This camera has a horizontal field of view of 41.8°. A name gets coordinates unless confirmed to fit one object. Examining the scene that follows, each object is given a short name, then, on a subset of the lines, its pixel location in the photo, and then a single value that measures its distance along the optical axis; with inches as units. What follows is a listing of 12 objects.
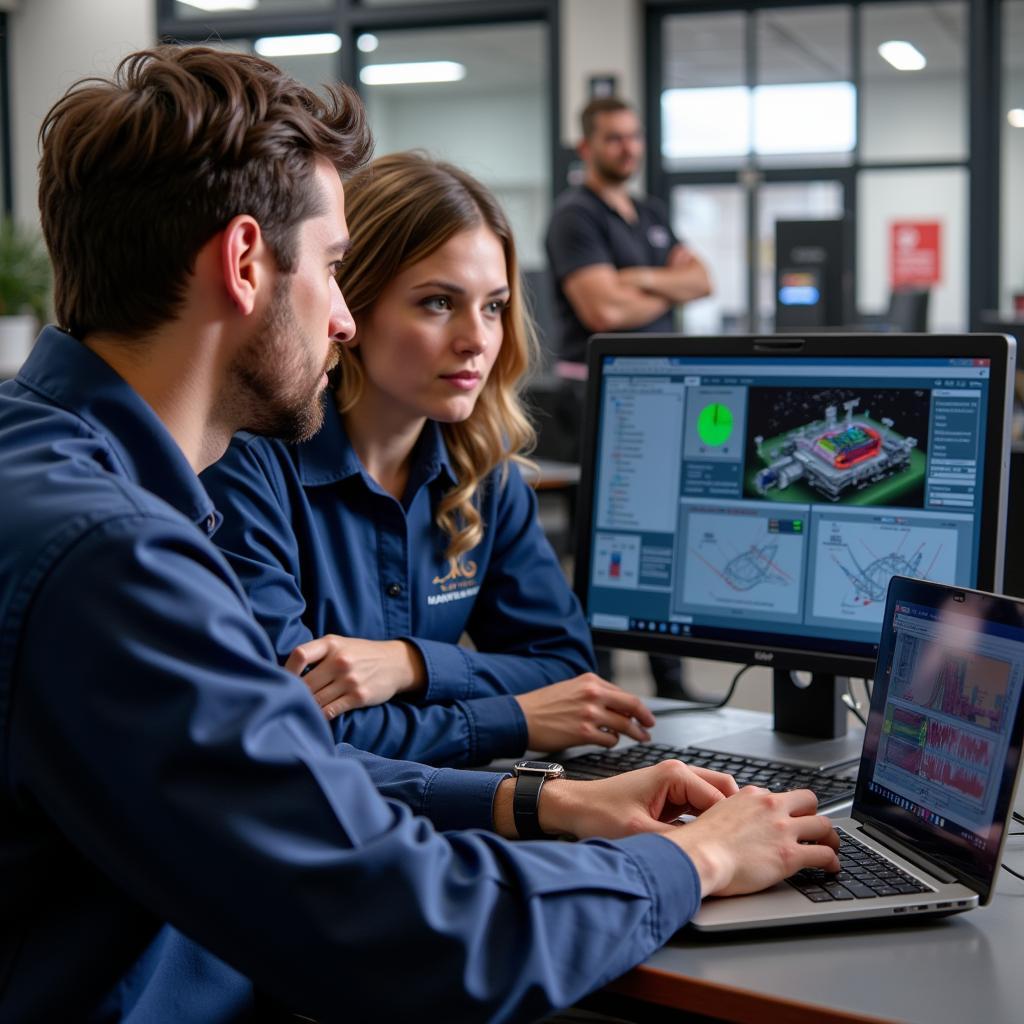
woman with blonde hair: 58.2
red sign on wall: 293.1
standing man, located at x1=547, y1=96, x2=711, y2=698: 175.0
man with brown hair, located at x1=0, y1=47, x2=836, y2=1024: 30.6
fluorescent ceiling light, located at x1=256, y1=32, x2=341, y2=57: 318.7
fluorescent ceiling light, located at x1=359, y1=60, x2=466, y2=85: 325.7
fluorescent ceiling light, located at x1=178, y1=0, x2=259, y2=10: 326.0
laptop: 39.1
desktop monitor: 53.9
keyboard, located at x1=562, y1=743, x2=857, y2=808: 52.0
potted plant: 295.7
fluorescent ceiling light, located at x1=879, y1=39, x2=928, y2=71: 285.4
